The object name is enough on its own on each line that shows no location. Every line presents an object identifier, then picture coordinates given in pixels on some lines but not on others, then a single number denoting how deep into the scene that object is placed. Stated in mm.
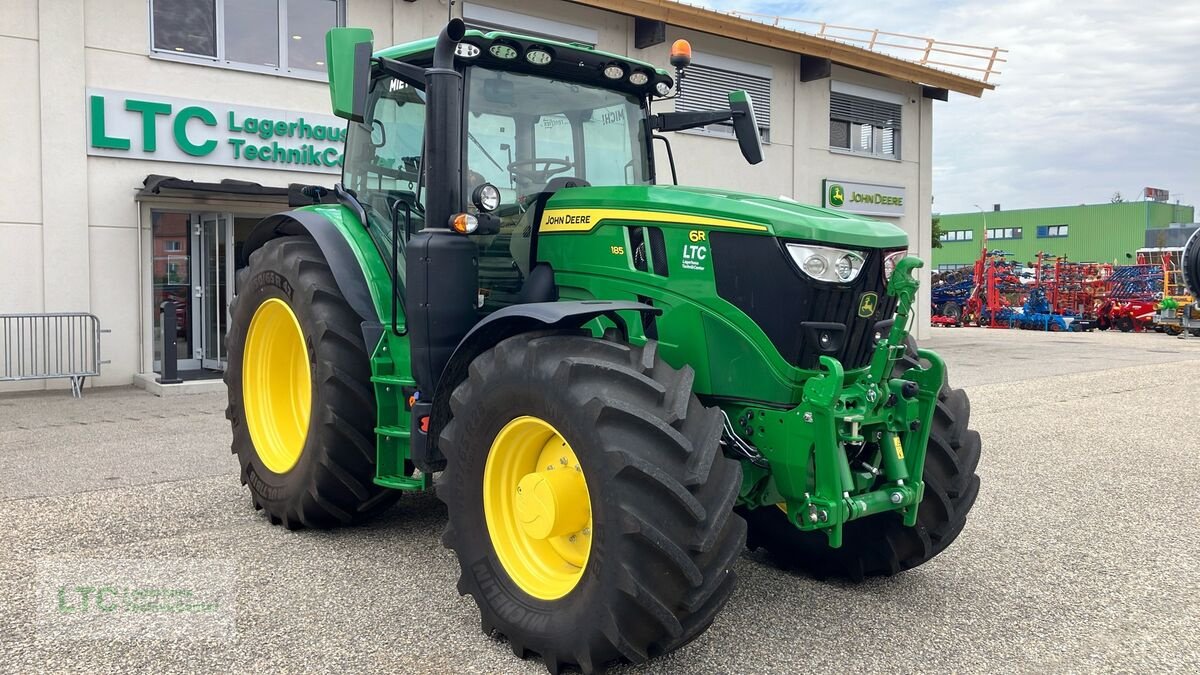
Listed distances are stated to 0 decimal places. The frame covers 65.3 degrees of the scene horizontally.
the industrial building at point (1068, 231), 56875
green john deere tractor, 3121
